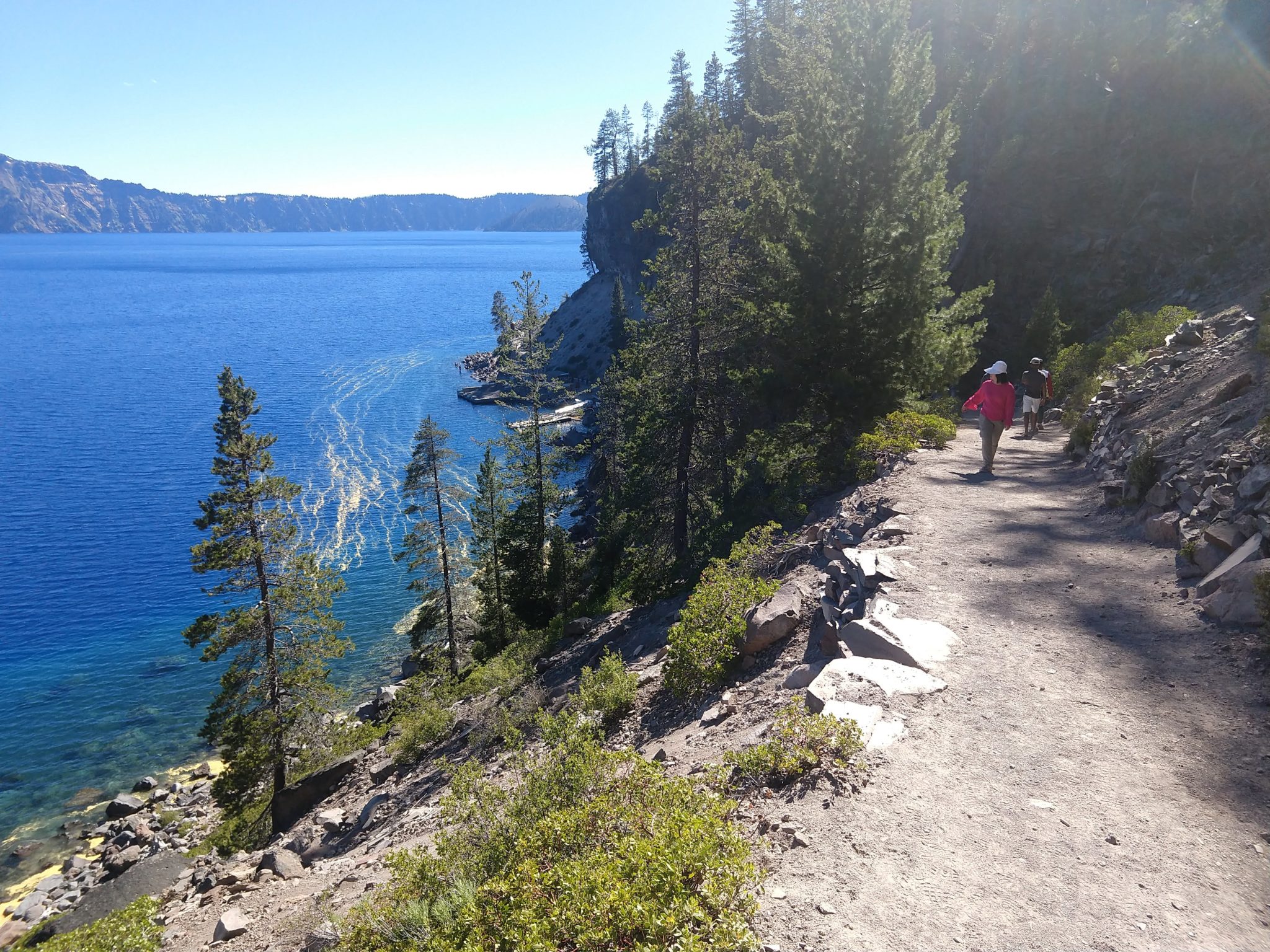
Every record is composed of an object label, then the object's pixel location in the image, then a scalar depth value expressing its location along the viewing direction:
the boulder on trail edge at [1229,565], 7.34
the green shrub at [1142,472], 10.66
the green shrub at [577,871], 4.39
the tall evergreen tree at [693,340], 20.17
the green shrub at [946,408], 19.92
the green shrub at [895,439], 15.22
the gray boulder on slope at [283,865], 12.59
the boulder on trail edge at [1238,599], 6.96
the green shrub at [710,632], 9.43
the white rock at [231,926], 10.04
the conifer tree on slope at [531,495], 28.56
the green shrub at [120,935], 10.43
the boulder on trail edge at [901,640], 7.36
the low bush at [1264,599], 6.54
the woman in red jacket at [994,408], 13.90
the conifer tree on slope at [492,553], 30.31
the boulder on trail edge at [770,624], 9.42
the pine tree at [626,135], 116.69
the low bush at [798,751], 5.93
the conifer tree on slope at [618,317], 69.19
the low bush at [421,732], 18.56
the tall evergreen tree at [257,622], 20.19
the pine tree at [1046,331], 25.75
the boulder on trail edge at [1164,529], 9.25
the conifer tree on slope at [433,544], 27.88
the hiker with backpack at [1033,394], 18.86
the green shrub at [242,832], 19.06
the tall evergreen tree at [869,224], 16.17
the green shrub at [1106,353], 18.36
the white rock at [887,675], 6.88
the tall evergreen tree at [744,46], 68.88
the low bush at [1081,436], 14.91
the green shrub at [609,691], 10.65
